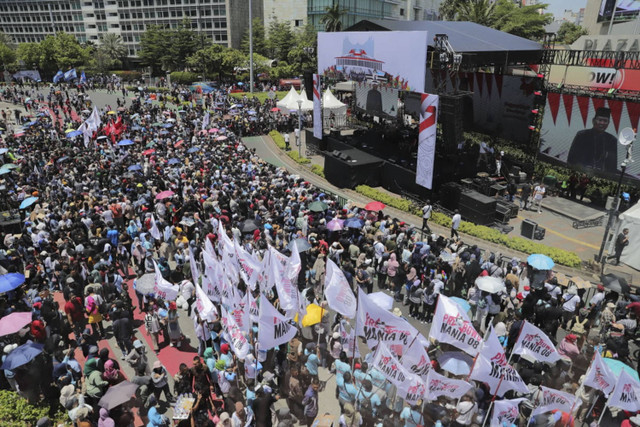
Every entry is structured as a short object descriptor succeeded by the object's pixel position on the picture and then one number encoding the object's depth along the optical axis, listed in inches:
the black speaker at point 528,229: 735.7
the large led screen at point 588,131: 821.2
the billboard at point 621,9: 1750.7
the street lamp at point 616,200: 577.0
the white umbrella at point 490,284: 434.9
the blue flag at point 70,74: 1907.6
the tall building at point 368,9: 2982.3
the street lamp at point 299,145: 1206.7
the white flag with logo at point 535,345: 325.1
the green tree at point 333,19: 2121.7
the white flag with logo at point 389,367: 294.8
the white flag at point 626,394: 287.1
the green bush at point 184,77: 2599.4
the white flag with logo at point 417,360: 305.4
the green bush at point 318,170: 1076.5
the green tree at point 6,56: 2946.6
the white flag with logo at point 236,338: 347.3
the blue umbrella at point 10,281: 442.6
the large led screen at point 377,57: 796.0
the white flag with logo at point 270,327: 329.4
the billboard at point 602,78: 869.8
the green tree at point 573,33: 2640.3
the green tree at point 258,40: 2982.3
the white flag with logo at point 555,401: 294.5
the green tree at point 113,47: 3245.6
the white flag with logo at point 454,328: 322.7
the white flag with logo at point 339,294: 383.6
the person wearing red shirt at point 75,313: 442.6
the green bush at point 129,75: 2935.5
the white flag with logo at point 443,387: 290.0
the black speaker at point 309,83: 1259.2
